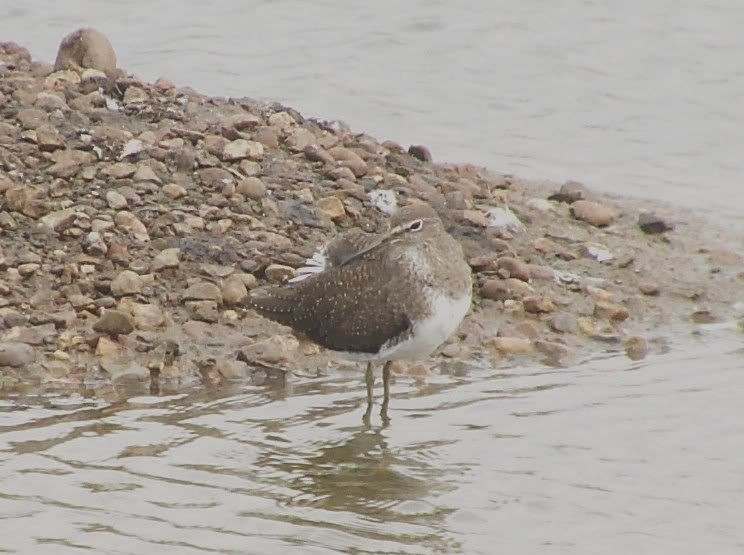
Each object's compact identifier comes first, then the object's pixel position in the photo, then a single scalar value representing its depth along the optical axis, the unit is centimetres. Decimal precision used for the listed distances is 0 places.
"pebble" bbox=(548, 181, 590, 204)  2344
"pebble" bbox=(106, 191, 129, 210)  1961
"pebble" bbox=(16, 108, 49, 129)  2062
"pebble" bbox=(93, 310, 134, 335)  1786
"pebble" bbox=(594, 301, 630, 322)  2027
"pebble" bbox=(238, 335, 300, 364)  1806
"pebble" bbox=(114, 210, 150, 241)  1934
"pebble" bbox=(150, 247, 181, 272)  1895
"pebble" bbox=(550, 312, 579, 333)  1978
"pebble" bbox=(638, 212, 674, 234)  2295
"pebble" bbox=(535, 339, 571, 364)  1909
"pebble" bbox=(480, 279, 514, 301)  2003
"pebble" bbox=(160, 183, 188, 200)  2008
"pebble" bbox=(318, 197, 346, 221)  2061
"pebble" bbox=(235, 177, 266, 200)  2047
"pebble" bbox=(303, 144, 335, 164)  2161
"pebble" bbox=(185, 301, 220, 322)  1853
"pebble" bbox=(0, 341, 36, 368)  1730
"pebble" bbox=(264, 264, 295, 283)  1922
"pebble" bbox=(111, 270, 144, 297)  1850
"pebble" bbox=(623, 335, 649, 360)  1928
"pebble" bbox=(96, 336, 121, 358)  1769
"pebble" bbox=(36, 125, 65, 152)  2023
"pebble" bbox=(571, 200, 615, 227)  2291
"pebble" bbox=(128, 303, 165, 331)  1817
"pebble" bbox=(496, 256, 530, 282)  2052
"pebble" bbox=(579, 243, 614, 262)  2167
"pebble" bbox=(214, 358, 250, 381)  1781
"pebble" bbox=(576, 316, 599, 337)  1985
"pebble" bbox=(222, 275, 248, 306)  1886
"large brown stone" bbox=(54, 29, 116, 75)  2312
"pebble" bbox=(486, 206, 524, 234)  2166
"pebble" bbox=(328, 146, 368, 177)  2162
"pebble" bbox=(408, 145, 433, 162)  2316
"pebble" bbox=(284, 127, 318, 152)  2187
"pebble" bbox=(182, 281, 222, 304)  1869
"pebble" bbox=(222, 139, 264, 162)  2105
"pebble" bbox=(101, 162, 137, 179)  2006
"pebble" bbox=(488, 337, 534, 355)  1914
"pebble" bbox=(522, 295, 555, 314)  1995
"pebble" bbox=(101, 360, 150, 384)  1737
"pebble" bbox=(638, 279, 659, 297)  2106
